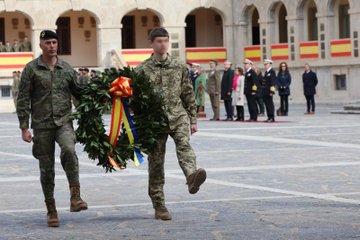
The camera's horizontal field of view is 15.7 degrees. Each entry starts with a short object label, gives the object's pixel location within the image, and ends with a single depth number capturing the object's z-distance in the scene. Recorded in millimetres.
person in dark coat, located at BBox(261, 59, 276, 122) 32875
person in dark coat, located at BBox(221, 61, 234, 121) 34719
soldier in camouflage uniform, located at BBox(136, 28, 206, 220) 12094
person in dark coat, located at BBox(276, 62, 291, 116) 37125
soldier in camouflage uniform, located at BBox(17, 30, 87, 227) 11969
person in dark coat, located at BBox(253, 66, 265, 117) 34156
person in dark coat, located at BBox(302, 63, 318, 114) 38625
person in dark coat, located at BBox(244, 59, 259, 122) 33625
